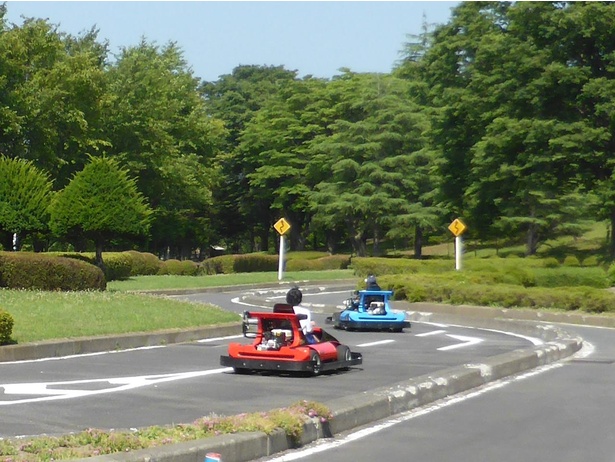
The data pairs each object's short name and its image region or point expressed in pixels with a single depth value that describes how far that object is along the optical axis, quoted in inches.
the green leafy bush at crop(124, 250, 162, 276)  2035.2
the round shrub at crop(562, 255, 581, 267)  2210.9
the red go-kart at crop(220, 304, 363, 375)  583.8
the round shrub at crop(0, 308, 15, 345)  652.1
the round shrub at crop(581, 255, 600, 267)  2354.8
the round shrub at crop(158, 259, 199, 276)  2180.9
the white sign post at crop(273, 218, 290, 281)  1893.5
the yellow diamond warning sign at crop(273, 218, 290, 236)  1909.4
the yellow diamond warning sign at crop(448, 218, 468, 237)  1609.1
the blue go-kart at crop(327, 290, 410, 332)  994.1
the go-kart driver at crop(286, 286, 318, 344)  612.4
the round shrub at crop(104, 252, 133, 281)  1791.3
